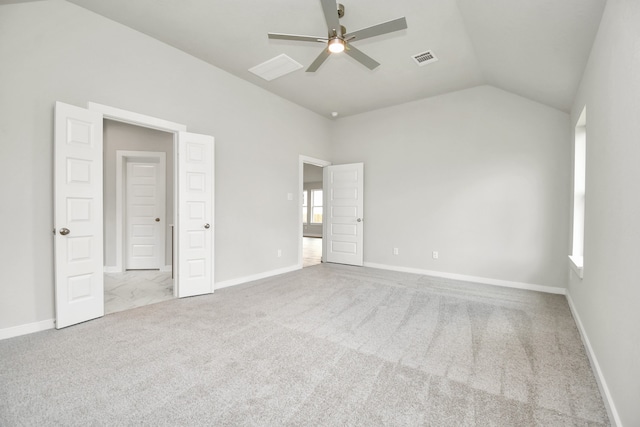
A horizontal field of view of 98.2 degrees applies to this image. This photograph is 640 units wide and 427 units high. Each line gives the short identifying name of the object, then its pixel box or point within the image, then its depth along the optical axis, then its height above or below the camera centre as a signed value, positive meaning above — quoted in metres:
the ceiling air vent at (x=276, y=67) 3.61 +1.94
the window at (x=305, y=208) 11.76 +0.06
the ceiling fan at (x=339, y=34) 2.14 +1.52
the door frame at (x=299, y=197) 5.28 +0.23
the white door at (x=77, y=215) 2.55 -0.08
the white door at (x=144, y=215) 5.11 -0.14
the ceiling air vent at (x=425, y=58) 3.38 +1.92
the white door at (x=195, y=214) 3.48 -0.07
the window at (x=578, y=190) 3.24 +0.26
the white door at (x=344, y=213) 5.52 -0.06
